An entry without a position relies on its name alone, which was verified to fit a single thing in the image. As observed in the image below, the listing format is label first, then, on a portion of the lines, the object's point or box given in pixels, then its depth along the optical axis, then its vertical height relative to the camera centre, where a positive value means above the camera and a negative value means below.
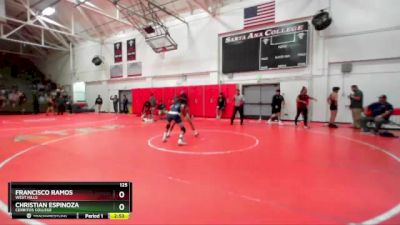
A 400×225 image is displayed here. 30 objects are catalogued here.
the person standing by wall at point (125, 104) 18.92 -0.07
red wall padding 13.86 +0.53
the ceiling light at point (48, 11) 15.24 +6.43
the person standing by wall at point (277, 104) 10.92 -0.02
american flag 12.35 +5.11
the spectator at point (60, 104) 18.27 -0.07
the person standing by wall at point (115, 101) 19.97 +0.20
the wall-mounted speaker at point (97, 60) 20.30 +3.95
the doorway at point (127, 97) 19.88 +0.57
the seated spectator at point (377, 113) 7.34 -0.33
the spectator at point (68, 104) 20.72 -0.08
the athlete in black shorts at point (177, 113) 6.34 -0.28
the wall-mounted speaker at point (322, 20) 10.27 +3.88
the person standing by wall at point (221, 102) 13.31 +0.09
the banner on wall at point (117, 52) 19.78 +4.60
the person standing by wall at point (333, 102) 9.36 +0.07
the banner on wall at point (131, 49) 18.81 +4.60
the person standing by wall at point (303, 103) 9.33 +0.03
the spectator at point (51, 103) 18.18 +0.01
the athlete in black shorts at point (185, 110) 6.58 -0.21
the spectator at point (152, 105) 14.02 -0.11
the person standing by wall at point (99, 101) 19.99 +0.20
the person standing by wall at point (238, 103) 10.78 +0.02
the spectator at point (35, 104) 19.07 -0.12
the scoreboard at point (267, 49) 11.56 +3.09
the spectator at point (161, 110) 13.74 -0.42
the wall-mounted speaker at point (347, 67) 10.42 +1.72
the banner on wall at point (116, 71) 19.95 +2.93
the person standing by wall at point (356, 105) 8.57 -0.05
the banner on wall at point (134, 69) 18.64 +2.92
